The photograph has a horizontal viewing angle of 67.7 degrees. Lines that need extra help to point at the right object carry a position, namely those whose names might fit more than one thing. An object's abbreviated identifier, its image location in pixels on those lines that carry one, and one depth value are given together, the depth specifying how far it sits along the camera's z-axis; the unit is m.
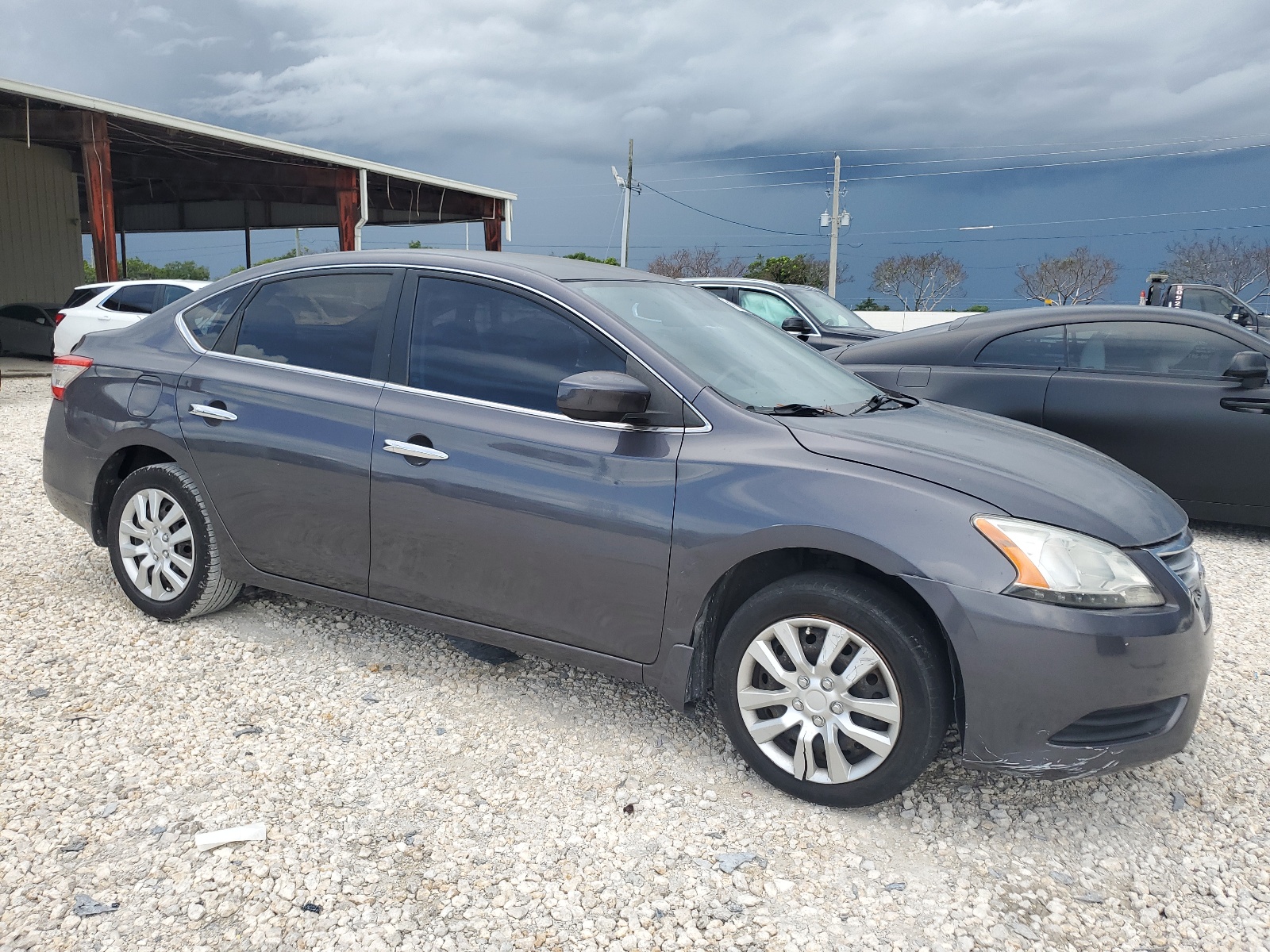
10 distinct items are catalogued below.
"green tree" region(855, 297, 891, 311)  46.56
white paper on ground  2.60
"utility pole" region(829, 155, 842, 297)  43.03
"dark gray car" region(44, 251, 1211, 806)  2.56
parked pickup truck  15.29
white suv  13.15
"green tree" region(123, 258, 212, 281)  66.54
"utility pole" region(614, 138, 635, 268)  45.81
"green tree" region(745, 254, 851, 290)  41.28
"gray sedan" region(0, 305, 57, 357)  19.20
